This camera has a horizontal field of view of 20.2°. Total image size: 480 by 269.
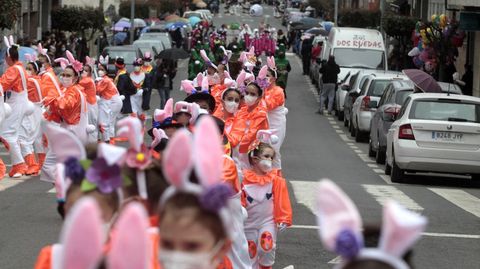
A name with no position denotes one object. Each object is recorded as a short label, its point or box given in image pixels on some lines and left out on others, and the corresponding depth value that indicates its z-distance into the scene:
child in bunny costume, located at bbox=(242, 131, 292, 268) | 10.05
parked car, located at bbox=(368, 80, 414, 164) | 23.27
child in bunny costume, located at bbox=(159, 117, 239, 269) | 3.63
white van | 39.06
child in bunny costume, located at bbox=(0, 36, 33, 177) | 18.38
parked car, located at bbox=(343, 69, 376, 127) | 30.88
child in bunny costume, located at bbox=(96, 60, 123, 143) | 24.67
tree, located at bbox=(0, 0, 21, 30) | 30.05
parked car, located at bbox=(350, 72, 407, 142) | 28.28
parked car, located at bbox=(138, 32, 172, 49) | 52.09
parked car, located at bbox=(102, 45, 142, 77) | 38.81
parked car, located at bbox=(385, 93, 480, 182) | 19.62
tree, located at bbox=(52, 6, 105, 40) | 51.31
